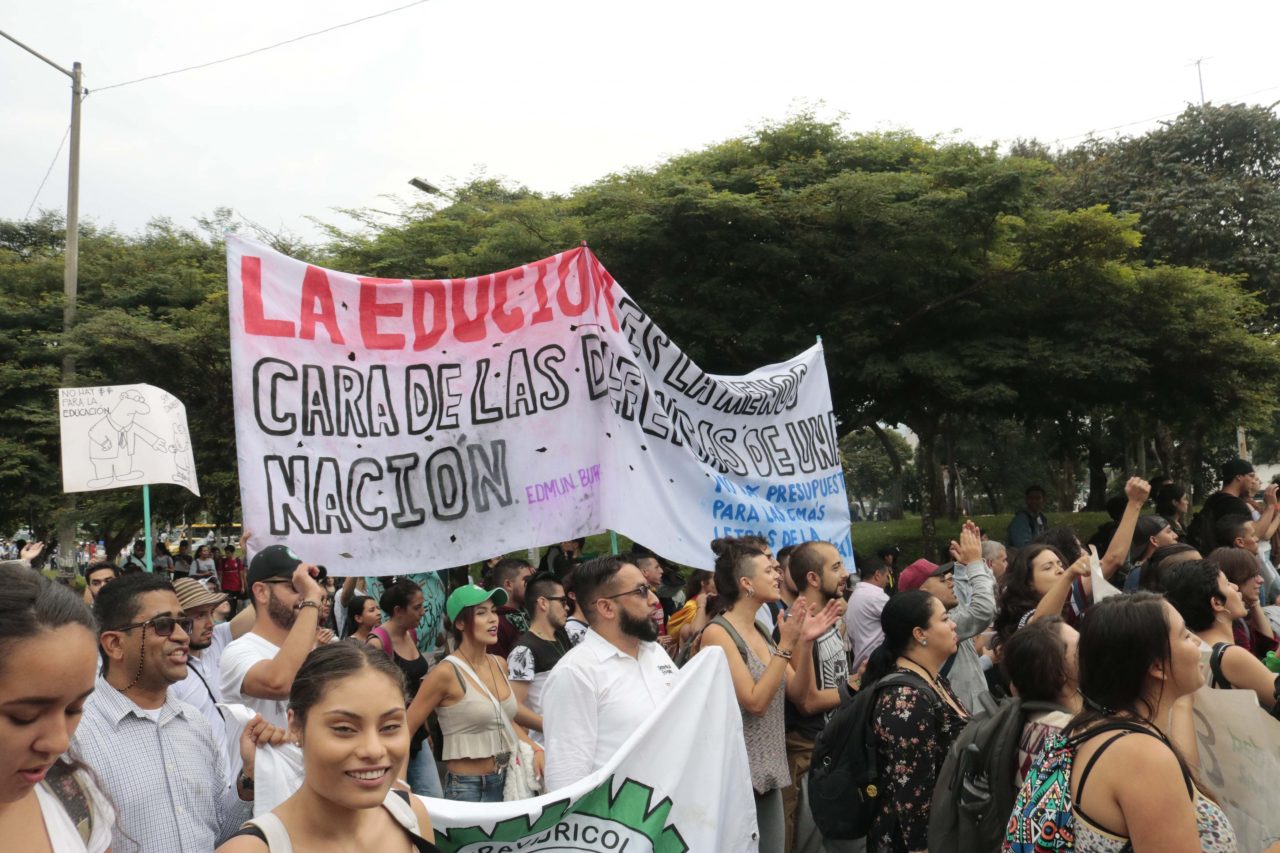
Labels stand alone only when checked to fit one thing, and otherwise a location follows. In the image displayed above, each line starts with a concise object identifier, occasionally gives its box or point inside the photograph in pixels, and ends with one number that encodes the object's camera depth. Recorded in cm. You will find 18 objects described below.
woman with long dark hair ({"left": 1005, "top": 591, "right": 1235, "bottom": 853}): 296
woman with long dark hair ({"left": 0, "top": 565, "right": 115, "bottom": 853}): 211
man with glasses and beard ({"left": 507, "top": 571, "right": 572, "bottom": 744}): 624
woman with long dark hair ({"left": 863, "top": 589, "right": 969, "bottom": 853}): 451
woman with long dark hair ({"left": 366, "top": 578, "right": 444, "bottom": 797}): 709
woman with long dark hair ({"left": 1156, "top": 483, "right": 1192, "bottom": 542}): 1019
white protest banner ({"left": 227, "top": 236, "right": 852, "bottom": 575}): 637
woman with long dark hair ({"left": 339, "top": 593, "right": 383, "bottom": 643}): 718
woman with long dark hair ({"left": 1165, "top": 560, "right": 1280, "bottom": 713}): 479
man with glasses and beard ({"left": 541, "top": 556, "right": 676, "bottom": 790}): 461
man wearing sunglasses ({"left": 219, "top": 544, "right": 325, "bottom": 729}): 441
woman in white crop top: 573
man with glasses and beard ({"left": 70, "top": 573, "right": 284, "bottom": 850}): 341
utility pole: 2308
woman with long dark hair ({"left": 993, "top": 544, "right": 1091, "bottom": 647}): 618
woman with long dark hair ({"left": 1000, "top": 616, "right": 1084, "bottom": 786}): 395
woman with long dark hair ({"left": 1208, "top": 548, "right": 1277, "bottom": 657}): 607
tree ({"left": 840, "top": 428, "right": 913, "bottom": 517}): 5569
